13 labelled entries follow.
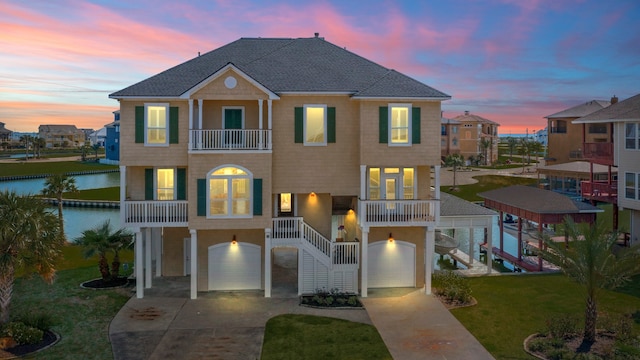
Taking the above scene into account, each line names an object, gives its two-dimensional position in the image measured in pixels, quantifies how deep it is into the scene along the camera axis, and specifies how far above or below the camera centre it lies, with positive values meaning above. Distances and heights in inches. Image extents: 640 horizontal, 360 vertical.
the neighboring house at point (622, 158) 940.0 +40.7
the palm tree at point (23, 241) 550.0 -82.5
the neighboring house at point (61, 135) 7031.0 +617.9
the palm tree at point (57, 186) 1304.1 -34.7
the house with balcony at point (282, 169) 747.4 +11.8
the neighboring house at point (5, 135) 6489.2 +570.8
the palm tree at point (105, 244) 778.2 -120.6
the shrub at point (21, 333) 553.3 -193.8
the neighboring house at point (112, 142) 3604.8 +284.4
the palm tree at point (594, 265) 549.6 -108.1
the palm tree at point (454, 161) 2363.4 +81.6
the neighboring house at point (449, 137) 3619.6 +312.7
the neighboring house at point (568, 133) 2190.0 +221.4
